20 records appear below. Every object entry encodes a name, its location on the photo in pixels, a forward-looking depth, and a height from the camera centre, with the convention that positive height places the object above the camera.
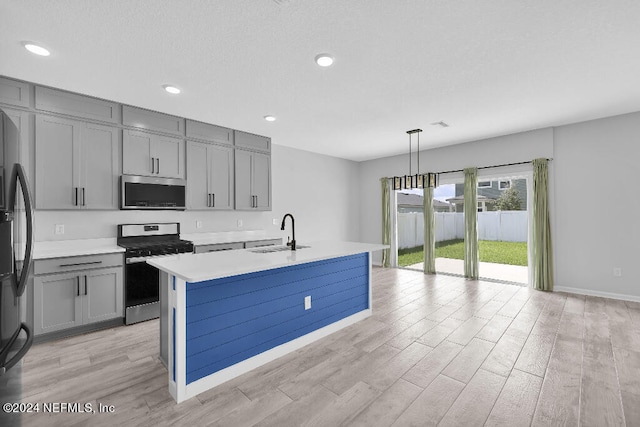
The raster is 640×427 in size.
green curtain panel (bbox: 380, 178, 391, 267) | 7.05 +0.03
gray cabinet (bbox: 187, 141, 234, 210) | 4.41 +0.65
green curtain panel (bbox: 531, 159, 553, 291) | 4.84 -0.26
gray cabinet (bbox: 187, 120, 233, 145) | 4.40 +1.33
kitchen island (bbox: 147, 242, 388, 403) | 2.12 -0.78
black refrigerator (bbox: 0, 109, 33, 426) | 1.40 -0.24
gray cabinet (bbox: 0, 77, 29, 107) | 3.00 +1.31
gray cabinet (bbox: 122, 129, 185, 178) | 3.79 +0.86
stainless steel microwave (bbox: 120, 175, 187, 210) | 3.73 +0.35
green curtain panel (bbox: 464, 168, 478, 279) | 5.57 -0.12
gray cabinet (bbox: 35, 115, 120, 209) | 3.22 +0.63
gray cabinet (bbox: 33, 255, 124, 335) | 2.97 -0.83
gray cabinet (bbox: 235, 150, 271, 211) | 5.01 +0.65
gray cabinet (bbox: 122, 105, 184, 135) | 3.77 +1.32
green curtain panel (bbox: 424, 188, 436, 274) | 6.20 -0.40
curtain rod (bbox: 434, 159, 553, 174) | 5.10 +0.91
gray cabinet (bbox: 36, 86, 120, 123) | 3.21 +1.31
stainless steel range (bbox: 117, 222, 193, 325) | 3.50 -0.59
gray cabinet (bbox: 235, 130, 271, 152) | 5.00 +1.34
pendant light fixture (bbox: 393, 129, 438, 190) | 4.17 +0.53
